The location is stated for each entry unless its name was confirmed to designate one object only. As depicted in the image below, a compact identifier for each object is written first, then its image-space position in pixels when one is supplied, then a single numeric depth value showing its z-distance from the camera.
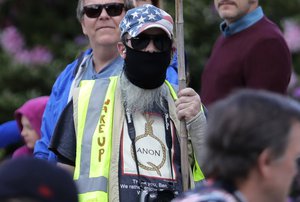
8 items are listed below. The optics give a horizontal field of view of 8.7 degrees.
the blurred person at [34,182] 5.34
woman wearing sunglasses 10.10
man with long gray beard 8.72
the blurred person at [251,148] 5.95
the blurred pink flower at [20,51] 18.52
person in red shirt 10.79
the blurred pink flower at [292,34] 16.85
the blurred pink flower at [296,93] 15.62
